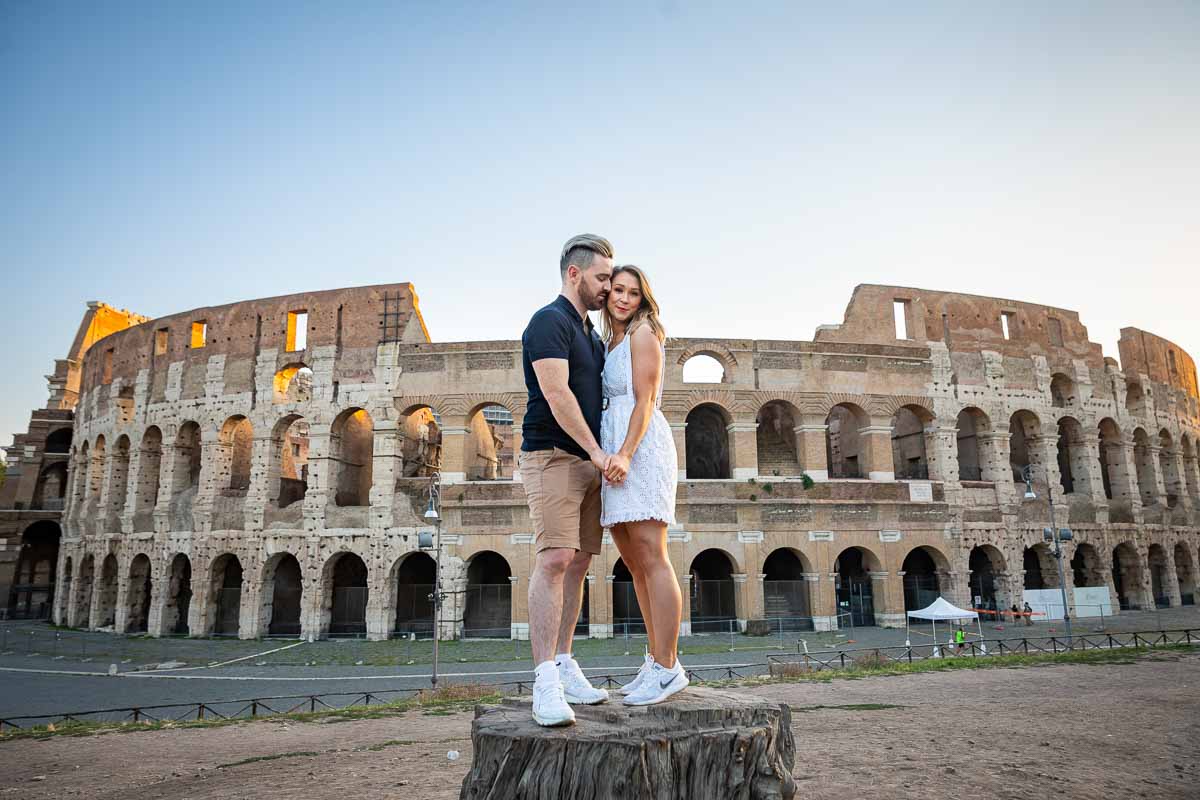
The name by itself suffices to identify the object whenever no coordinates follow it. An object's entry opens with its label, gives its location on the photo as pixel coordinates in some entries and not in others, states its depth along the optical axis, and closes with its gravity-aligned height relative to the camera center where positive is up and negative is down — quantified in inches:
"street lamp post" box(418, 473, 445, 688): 620.4 +32.6
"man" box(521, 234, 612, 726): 144.1 +20.1
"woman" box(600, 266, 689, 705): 148.1 +16.3
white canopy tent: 673.6 -57.2
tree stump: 120.5 -34.5
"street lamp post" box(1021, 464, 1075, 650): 707.3 +15.5
